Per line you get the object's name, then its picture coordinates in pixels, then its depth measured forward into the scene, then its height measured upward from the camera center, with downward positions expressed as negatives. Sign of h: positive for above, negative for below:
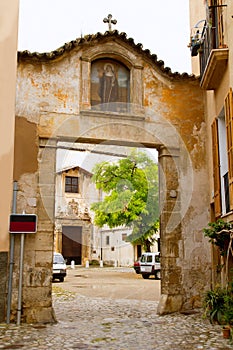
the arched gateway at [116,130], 8.70 +2.67
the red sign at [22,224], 8.21 +0.55
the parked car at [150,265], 20.98 -0.63
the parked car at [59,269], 19.52 -0.76
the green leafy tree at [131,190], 21.47 +3.17
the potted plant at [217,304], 7.37 -0.91
